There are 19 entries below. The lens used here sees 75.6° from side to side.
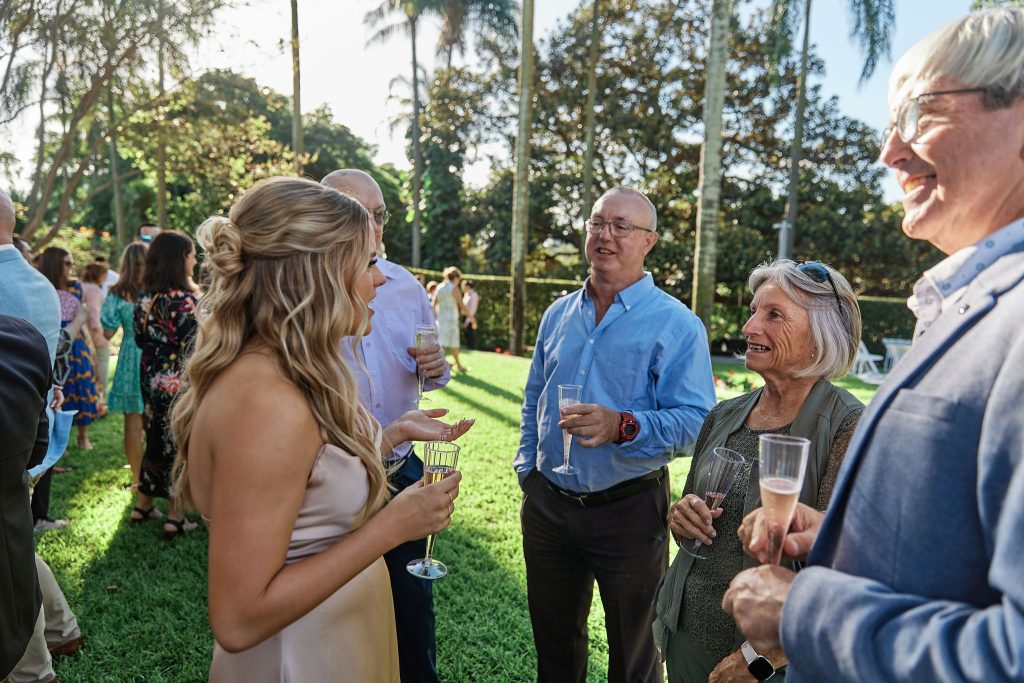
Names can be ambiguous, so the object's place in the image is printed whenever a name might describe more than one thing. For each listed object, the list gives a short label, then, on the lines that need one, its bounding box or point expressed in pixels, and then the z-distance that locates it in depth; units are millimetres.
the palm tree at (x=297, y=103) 18719
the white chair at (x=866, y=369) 17766
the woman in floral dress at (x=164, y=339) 5219
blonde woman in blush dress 1606
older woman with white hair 2283
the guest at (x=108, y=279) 9254
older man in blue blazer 992
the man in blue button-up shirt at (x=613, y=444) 3146
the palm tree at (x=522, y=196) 16203
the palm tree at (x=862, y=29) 19031
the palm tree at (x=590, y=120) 22703
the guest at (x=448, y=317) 14734
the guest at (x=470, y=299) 18375
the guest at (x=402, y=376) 3365
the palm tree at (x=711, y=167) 11164
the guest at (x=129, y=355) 6203
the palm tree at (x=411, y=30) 31828
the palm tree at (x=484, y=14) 31500
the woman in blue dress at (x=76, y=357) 6770
